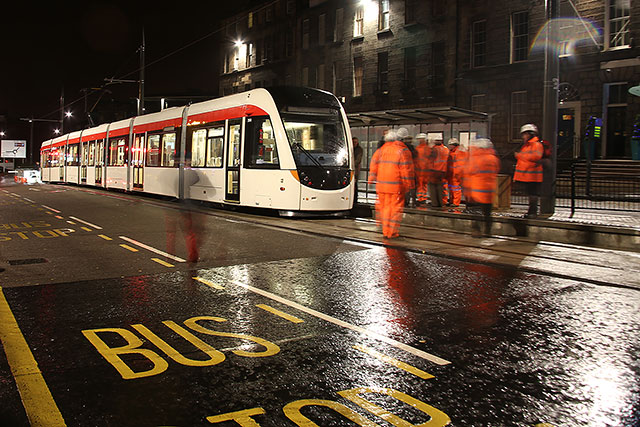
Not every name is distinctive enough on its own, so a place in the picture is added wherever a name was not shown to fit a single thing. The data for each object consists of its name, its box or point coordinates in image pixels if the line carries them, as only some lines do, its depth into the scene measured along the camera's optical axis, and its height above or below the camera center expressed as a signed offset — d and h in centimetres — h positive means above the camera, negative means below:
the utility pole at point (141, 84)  3288 +504
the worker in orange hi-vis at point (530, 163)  1269 +42
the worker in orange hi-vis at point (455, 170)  1605 +30
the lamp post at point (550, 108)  1346 +170
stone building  2456 +637
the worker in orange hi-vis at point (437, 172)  1611 +24
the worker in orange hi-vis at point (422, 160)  1653 +57
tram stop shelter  1894 +194
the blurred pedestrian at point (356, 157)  1692 +65
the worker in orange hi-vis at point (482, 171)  1205 +22
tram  1523 +73
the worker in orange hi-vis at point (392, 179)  1156 +2
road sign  10006 +411
